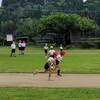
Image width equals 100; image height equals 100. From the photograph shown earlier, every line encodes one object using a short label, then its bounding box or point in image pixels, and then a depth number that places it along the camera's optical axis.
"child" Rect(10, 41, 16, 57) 42.94
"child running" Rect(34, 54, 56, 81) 20.91
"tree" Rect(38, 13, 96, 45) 75.19
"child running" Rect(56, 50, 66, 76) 23.09
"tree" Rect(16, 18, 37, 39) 91.88
